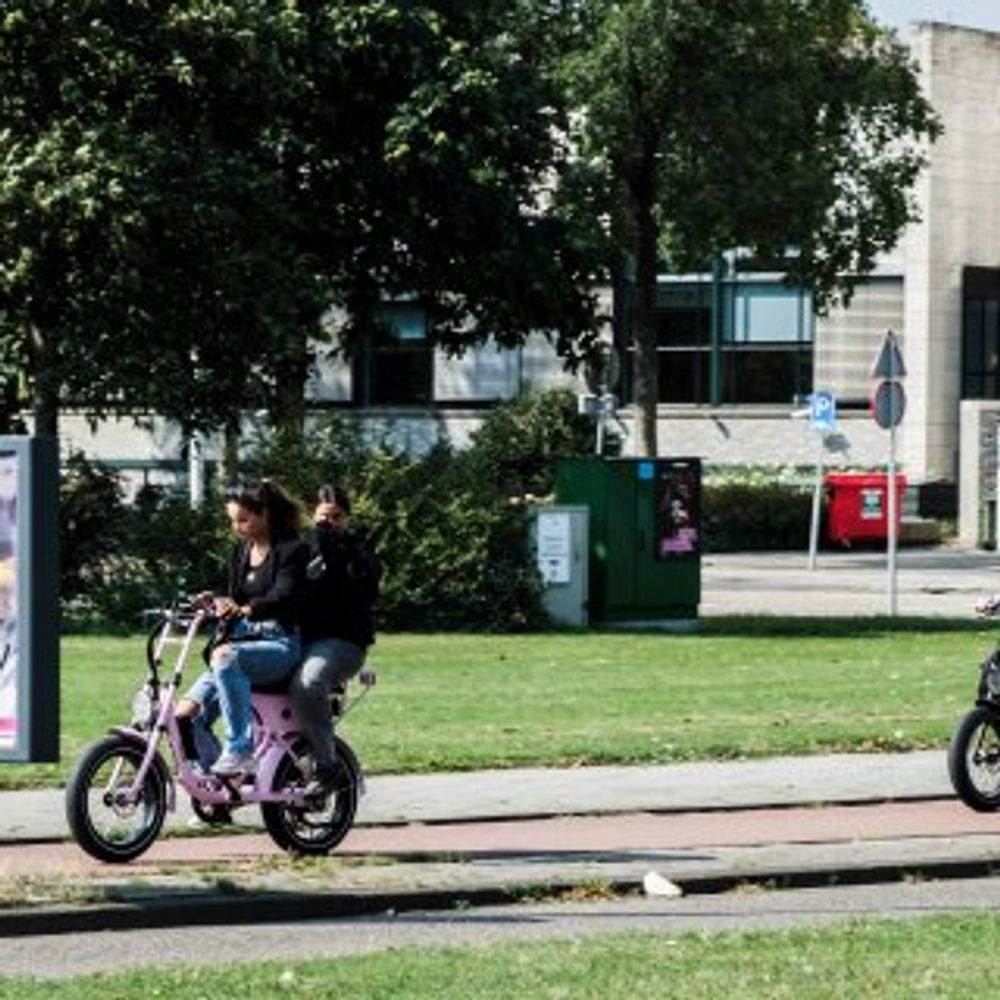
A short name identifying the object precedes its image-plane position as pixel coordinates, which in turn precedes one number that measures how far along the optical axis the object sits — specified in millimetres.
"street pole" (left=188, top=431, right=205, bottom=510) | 36906
